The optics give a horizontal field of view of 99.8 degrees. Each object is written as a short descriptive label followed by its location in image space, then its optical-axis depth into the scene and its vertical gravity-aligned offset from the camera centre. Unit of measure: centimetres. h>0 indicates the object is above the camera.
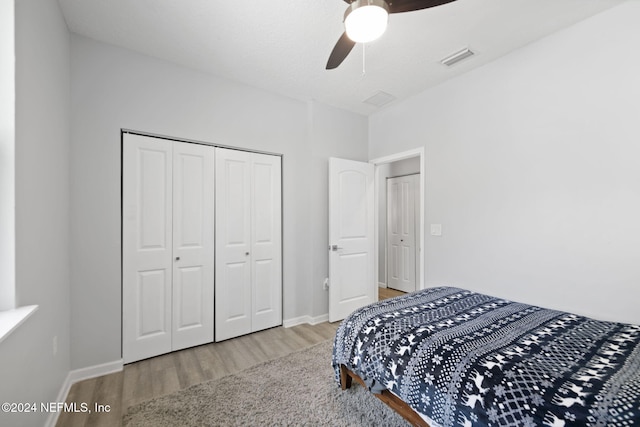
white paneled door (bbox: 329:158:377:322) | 336 -29
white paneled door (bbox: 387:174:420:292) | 450 -31
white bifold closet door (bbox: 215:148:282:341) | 284 -31
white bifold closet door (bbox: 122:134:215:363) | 238 -29
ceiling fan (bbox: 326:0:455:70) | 128 +96
